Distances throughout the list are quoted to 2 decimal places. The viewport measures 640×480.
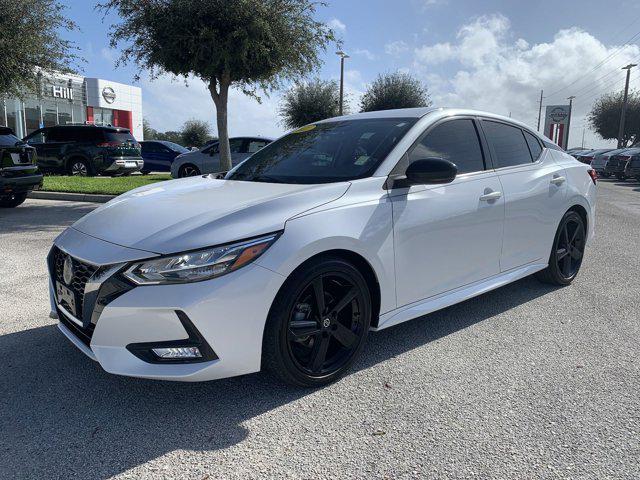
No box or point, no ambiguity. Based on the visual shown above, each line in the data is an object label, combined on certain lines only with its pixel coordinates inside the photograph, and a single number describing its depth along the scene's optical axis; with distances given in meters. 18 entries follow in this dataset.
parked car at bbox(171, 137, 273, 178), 14.48
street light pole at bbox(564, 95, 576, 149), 53.34
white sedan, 2.52
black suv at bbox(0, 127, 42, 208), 8.81
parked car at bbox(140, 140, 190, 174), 21.03
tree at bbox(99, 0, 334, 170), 10.65
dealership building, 32.03
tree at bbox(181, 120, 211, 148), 51.81
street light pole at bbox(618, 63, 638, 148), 37.97
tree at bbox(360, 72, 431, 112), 34.72
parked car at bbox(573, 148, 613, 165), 27.21
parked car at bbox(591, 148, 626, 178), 24.44
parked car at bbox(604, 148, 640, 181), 22.69
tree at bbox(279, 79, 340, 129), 32.84
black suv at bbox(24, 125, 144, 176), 16.72
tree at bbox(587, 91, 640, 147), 48.09
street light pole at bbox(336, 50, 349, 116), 26.52
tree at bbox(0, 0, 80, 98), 12.41
